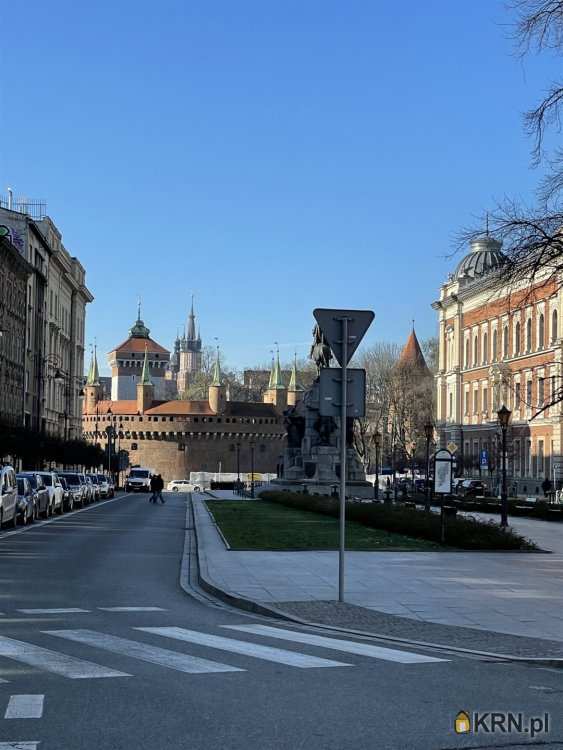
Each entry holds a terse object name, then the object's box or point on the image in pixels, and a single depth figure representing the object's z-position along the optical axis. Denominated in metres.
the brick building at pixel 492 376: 80.50
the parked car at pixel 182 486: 125.44
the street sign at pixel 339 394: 15.26
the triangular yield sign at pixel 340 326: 15.23
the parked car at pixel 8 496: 32.07
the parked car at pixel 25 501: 35.78
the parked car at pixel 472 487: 72.69
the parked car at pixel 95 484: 68.56
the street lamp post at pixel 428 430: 46.32
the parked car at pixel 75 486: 52.75
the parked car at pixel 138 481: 103.38
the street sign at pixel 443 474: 26.86
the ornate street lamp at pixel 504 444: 36.94
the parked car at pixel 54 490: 44.16
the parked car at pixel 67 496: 49.49
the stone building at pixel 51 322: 89.94
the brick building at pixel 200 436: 153.50
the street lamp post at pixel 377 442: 59.68
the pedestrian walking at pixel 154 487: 64.88
